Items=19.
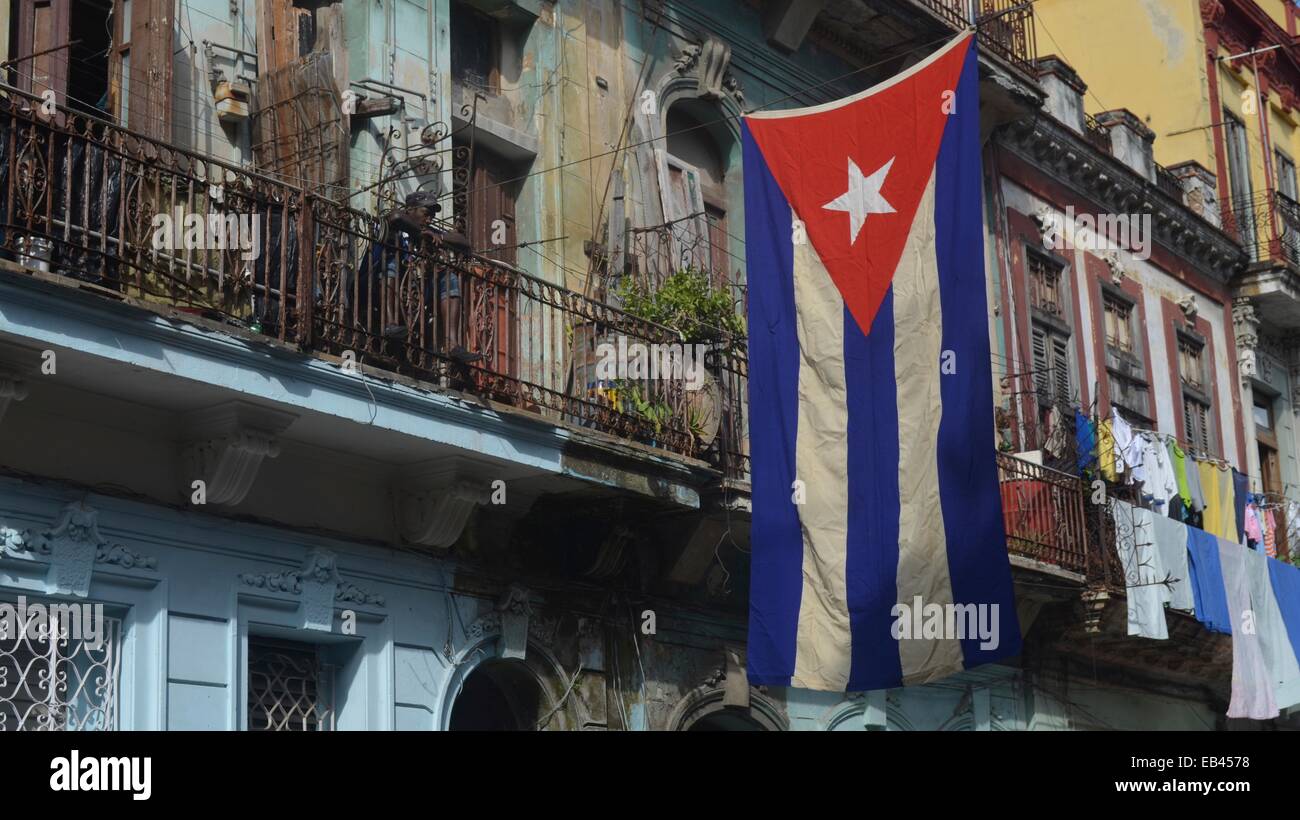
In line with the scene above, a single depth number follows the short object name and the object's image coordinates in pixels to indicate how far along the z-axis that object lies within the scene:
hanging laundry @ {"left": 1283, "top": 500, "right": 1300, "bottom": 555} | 20.12
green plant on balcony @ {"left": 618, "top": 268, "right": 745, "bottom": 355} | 12.35
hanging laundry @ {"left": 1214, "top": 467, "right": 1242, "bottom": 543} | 18.27
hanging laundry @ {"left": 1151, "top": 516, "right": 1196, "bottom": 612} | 16.45
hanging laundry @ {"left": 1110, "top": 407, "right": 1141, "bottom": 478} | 17.03
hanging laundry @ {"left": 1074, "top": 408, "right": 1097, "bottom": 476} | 16.69
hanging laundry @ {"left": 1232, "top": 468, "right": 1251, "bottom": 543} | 18.58
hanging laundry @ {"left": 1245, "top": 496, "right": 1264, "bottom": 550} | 18.84
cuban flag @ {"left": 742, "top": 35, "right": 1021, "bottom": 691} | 10.12
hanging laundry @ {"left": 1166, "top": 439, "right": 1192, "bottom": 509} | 17.59
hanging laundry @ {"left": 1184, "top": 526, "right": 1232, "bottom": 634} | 16.84
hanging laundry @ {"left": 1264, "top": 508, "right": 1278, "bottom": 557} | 19.31
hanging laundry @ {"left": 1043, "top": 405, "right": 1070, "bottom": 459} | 16.72
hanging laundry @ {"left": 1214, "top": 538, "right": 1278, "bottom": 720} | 16.94
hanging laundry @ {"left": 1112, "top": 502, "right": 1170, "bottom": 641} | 15.92
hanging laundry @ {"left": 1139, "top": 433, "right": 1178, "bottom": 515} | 17.22
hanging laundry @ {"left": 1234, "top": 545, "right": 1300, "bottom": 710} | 17.57
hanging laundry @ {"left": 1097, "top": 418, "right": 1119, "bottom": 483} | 16.86
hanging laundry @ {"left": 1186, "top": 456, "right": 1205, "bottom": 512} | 17.77
